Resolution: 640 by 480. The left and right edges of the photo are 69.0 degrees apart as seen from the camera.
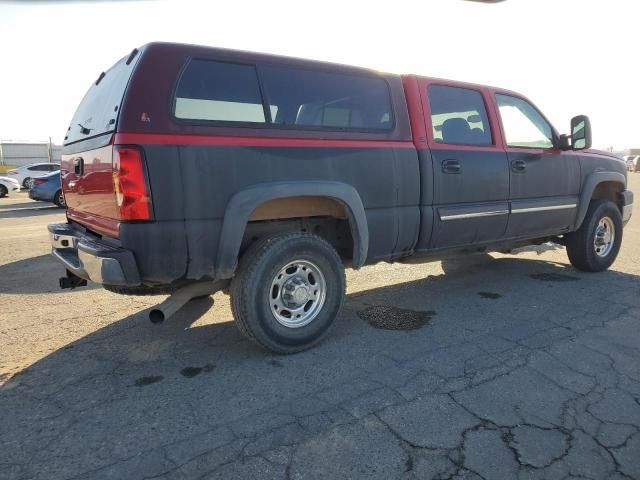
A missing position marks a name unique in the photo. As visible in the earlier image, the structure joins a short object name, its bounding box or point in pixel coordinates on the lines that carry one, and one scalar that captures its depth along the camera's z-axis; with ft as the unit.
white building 104.58
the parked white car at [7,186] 64.69
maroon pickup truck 9.06
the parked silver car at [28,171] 69.21
